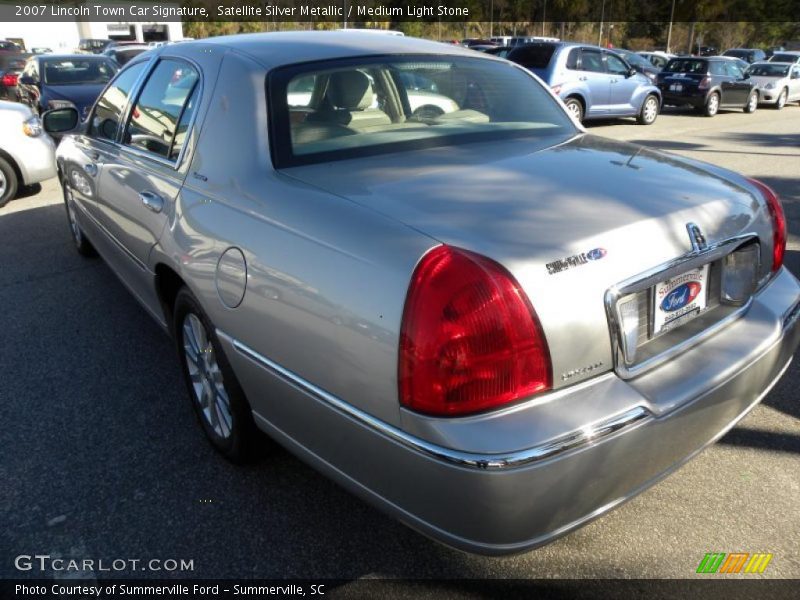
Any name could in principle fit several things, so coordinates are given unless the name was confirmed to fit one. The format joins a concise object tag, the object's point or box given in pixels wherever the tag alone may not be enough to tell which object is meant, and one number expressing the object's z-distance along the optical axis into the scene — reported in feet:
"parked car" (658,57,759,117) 55.31
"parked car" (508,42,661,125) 43.29
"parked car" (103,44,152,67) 58.43
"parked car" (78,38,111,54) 100.07
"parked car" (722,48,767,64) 112.37
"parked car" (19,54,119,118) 33.65
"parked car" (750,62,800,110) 63.21
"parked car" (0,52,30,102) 46.83
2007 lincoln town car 5.71
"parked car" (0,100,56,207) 24.68
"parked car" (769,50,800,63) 80.22
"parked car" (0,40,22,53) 92.75
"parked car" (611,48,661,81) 73.26
